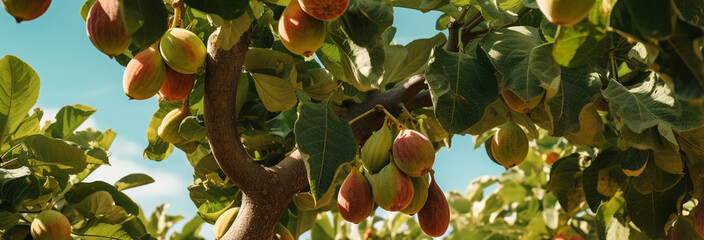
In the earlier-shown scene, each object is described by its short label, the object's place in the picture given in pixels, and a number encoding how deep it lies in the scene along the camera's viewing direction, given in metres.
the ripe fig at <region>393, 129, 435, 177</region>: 1.10
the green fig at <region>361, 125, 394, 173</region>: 1.18
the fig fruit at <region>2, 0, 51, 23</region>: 0.75
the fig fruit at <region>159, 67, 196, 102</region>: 1.08
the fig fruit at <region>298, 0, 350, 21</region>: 0.78
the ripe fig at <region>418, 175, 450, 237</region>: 1.21
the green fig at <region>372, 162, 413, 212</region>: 1.10
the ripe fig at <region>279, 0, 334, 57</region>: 0.88
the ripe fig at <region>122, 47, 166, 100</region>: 1.00
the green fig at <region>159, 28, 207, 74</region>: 1.00
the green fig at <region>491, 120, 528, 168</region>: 1.34
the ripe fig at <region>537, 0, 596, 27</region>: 0.64
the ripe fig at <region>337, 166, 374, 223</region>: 1.15
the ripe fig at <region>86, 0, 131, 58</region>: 0.78
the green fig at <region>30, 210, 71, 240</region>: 1.29
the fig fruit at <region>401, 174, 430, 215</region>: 1.18
